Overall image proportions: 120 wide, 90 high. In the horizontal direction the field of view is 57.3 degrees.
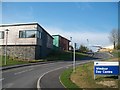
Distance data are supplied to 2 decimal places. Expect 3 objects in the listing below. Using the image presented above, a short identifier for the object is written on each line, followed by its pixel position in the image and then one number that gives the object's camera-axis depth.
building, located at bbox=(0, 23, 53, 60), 23.00
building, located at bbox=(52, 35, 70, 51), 37.20
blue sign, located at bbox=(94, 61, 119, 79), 9.33
